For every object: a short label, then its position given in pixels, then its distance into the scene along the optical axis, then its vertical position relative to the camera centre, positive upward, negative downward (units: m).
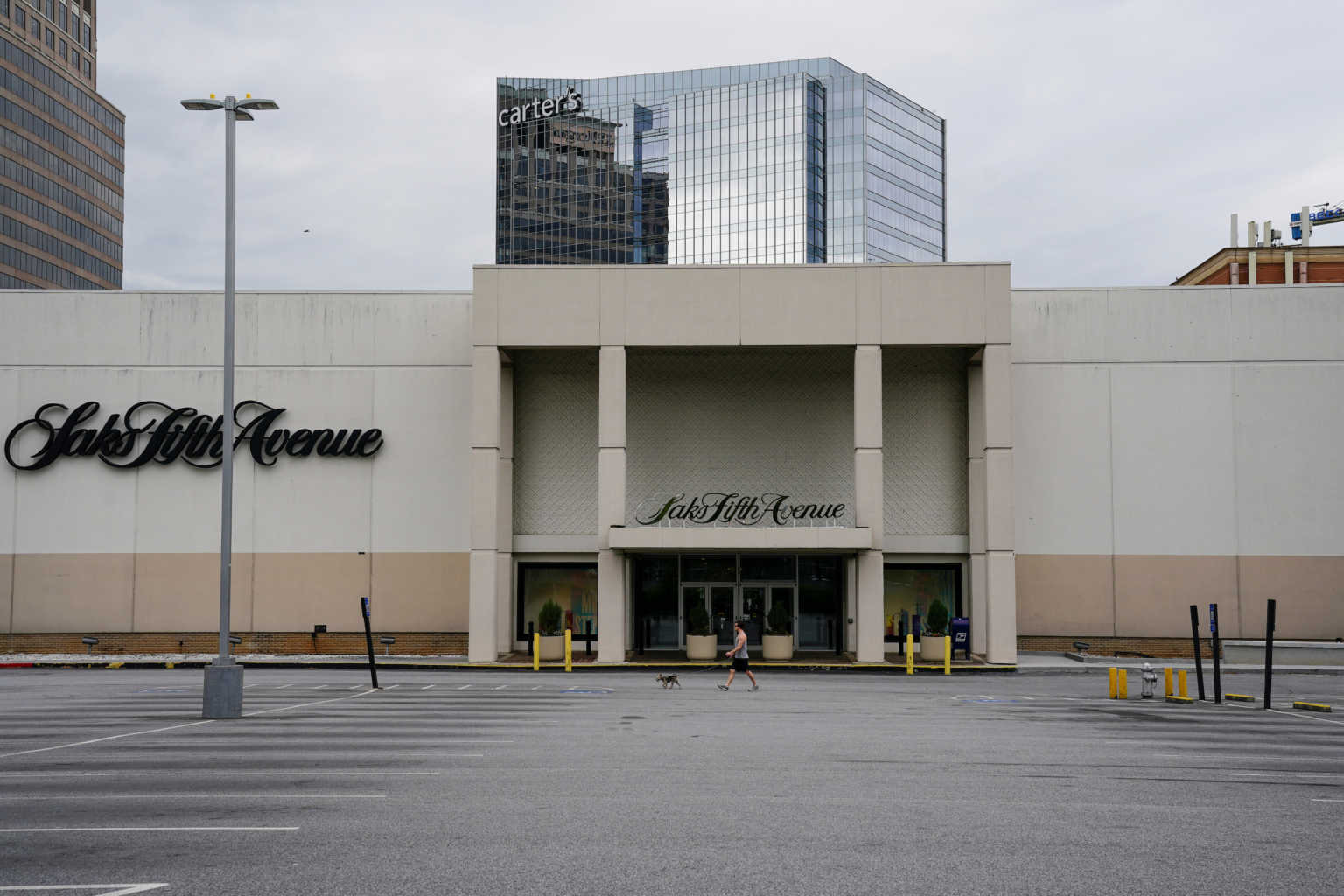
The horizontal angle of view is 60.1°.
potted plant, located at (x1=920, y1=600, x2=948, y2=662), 33.88 -3.05
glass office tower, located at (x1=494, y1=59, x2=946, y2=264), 143.00 +46.54
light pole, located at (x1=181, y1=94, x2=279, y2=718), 20.55 +0.37
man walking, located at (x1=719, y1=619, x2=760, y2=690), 27.52 -2.96
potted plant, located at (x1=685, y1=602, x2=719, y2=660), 34.19 -3.20
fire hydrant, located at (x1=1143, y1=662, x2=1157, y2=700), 25.27 -3.30
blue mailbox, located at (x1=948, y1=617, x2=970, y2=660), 34.50 -3.05
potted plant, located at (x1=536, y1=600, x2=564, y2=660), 34.06 -3.00
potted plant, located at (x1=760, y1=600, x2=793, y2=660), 34.00 -3.10
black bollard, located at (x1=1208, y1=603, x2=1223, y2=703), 23.95 -2.33
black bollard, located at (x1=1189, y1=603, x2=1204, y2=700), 24.26 -2.13
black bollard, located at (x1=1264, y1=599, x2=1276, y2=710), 23.11 -2.24
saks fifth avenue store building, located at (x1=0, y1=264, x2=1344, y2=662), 35.66 +1.95
